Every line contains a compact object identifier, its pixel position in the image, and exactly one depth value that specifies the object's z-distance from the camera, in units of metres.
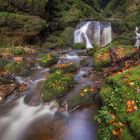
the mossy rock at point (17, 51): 10.92
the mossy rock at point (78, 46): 12.43
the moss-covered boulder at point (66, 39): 13.22
